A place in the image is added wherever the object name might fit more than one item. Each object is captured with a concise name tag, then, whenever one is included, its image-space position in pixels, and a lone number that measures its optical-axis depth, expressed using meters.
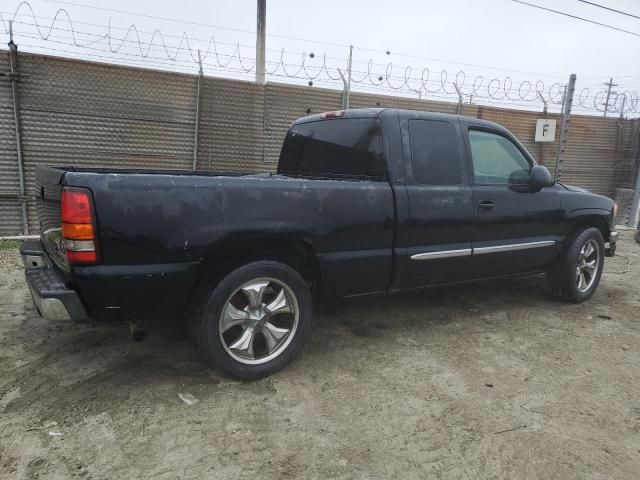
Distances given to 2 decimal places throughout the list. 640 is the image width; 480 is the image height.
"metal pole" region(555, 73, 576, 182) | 8.62
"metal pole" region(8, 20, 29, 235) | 6.27
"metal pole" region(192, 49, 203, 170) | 7.30
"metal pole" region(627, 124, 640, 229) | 9.98
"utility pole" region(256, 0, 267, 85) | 8.14
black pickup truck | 2.49
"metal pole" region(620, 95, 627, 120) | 10.25
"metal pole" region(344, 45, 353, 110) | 8.32
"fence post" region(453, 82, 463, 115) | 9.10
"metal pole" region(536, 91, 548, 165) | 9.74
